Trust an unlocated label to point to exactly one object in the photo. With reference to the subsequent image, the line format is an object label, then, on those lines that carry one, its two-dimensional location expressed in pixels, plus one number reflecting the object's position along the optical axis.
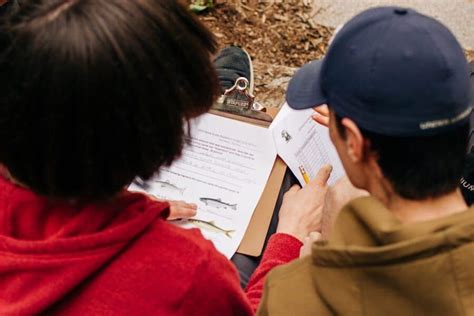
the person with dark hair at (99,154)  1.70
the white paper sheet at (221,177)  2.22
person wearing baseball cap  1.77
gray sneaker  2.53
